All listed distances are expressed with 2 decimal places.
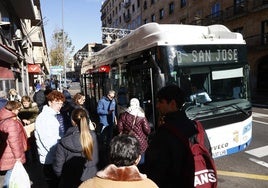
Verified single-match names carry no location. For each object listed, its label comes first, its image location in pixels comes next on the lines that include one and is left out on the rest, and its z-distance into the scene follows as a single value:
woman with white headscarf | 4.95
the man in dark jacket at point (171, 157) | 2.21
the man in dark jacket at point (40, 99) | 7.72
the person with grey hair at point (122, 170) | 1.71
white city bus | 5.30
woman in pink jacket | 4.33
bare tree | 44.22
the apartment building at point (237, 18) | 23.52
